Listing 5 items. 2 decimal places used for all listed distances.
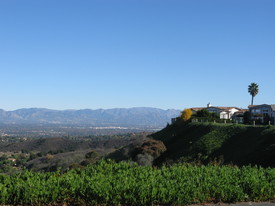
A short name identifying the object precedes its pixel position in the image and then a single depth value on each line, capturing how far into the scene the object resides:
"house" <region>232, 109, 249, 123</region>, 92.21
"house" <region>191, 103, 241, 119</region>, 104.75
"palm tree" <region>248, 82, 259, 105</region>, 115.12
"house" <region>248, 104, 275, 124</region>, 82.74
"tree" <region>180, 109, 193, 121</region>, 92.35
